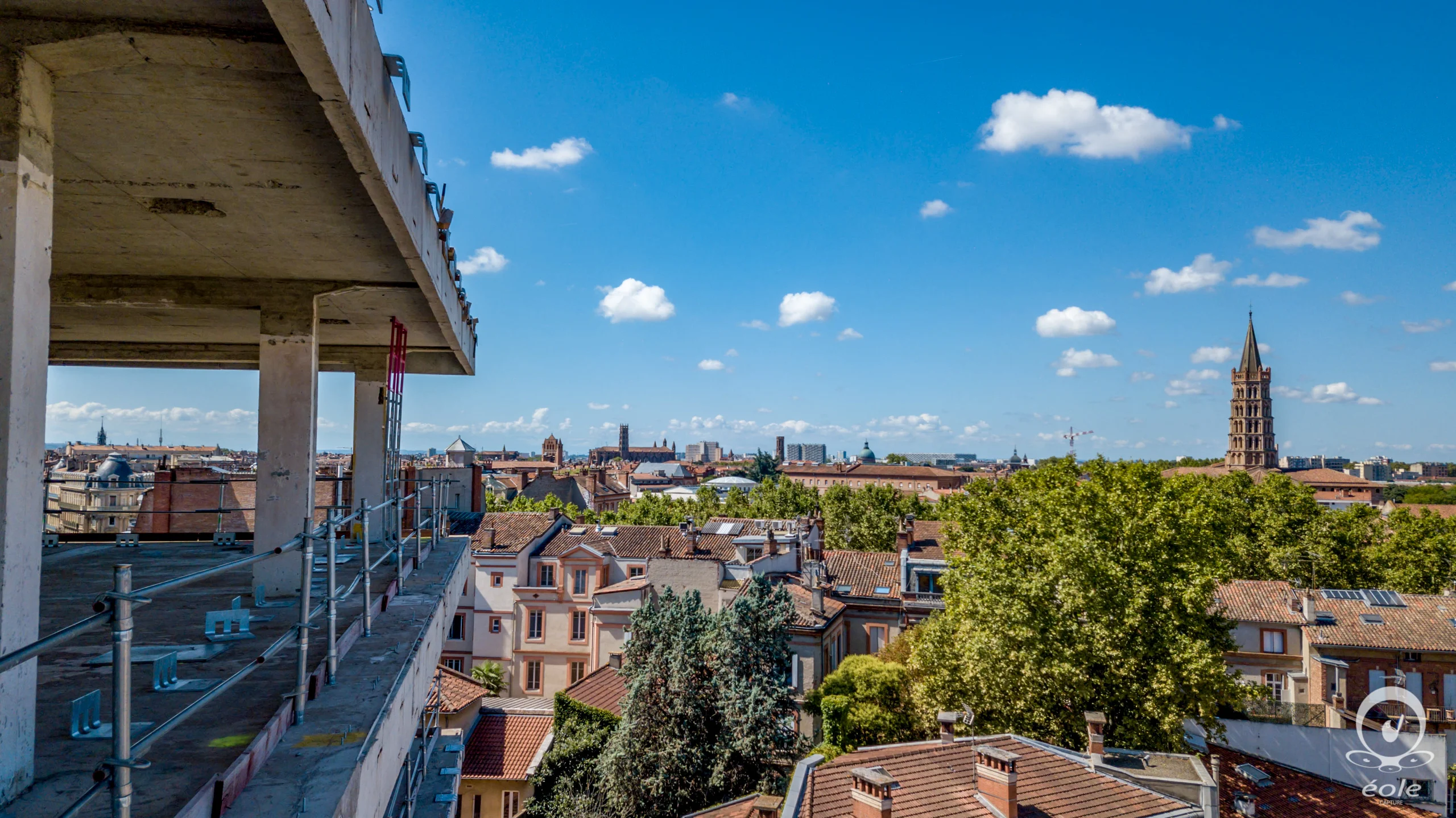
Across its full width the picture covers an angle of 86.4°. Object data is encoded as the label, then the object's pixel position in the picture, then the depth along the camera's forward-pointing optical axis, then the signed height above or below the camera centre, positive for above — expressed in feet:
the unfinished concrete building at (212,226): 9.58 +5.30
